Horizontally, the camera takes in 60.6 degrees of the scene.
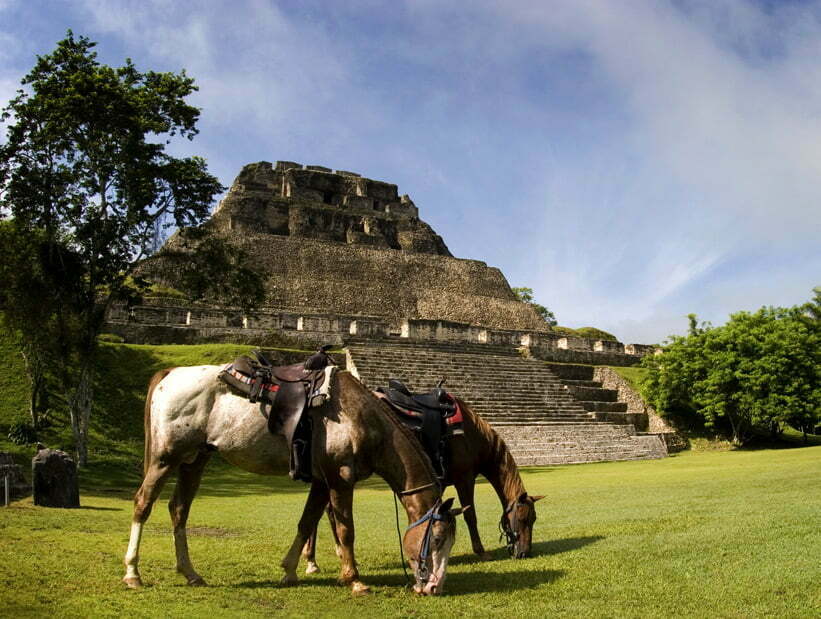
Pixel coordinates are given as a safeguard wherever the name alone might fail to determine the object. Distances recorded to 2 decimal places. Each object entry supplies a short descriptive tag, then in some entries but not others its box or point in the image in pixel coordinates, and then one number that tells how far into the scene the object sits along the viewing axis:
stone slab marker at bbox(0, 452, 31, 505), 11.73
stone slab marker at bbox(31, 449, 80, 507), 10.67
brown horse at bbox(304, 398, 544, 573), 6.57
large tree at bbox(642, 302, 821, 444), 24.33
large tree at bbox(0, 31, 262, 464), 17.09
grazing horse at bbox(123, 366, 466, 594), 5.44
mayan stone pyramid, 40.81
